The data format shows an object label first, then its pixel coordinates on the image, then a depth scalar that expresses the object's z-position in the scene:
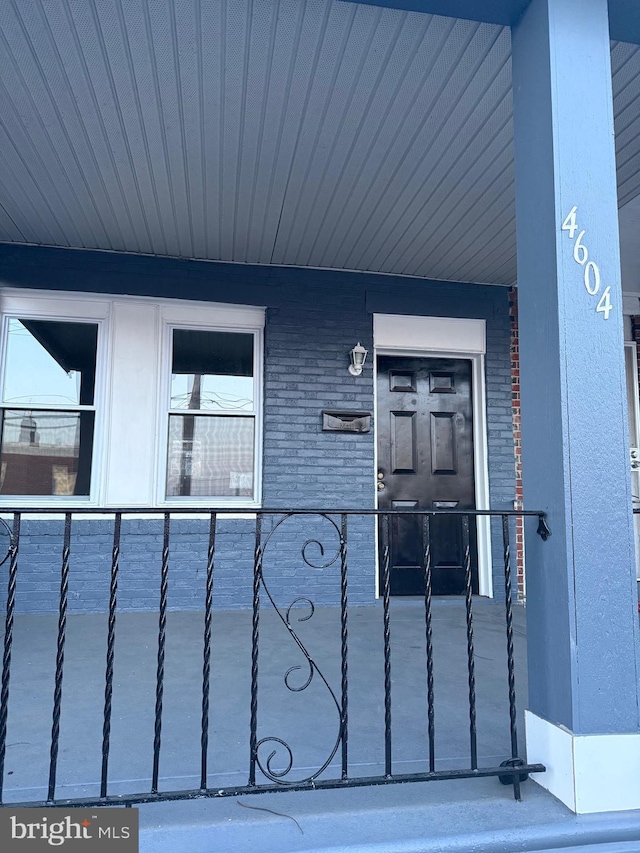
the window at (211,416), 4.27
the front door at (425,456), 4.48
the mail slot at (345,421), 4.37
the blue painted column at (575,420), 1.60
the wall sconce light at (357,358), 4.36
